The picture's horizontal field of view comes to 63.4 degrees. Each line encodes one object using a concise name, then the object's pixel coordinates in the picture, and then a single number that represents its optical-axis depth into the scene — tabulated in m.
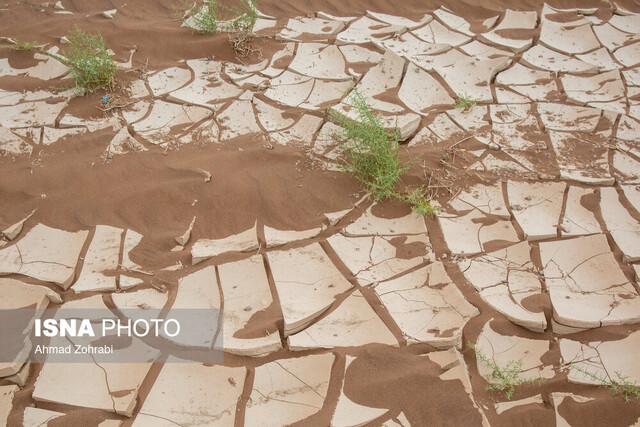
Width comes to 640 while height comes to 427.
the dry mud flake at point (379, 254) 2.42
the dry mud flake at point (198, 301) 2.20
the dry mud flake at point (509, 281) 2.20
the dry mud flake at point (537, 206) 2.57
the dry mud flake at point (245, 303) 2.14
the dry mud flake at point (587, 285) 2.18
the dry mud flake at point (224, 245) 2.51
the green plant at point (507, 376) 1.99
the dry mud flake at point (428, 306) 2.16
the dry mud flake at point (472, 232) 2.50
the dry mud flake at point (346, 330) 2.14
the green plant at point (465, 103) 3.25
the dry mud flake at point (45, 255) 2.45
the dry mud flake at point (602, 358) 2.01
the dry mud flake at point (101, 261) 2.40
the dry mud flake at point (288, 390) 1.96
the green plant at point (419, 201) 2.62
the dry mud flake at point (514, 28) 3.87
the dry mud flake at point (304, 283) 2.24
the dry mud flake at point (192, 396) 1.96
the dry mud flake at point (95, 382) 2.01
